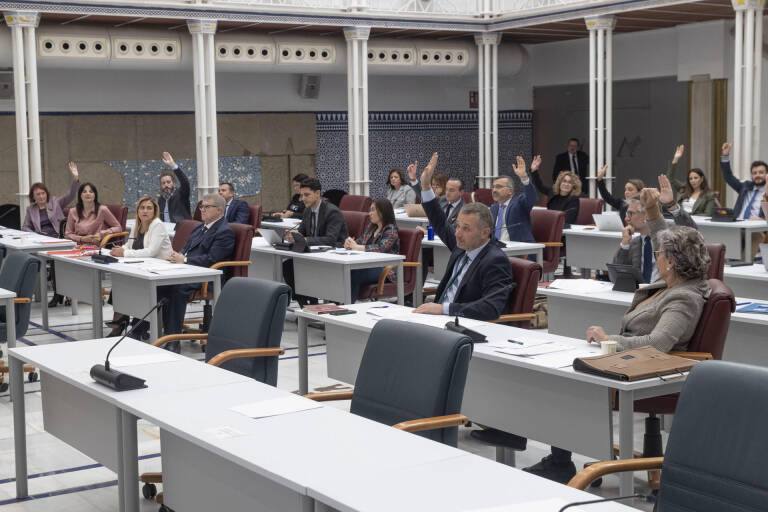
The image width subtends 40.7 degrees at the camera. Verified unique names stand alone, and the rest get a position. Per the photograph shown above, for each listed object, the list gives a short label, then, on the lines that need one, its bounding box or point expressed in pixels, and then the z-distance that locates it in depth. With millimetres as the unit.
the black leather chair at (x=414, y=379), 3699
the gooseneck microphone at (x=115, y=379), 3982
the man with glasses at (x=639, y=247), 6613
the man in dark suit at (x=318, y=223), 9633
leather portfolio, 4004
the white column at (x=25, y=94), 12391
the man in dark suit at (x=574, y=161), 16969
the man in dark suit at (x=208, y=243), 8531
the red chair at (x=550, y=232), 10000
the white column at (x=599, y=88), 14352
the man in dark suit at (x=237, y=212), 11693
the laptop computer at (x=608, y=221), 10266
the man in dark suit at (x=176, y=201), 12070
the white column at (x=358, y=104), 14758
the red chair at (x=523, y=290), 5824
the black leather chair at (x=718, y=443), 2805
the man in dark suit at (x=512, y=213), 9680
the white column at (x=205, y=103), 13555
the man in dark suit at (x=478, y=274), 5762
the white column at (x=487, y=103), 16094
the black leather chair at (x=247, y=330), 4930
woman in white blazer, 8781
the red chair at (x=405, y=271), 8773
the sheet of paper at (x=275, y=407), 3625
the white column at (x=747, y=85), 12648
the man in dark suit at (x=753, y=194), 11492
